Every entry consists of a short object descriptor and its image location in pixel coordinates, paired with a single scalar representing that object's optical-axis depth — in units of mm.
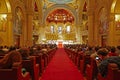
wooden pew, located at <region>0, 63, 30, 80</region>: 2031
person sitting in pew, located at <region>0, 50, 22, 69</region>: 2121
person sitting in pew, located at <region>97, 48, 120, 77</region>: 2209
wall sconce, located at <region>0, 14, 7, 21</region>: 9870
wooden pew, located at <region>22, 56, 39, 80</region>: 3229
